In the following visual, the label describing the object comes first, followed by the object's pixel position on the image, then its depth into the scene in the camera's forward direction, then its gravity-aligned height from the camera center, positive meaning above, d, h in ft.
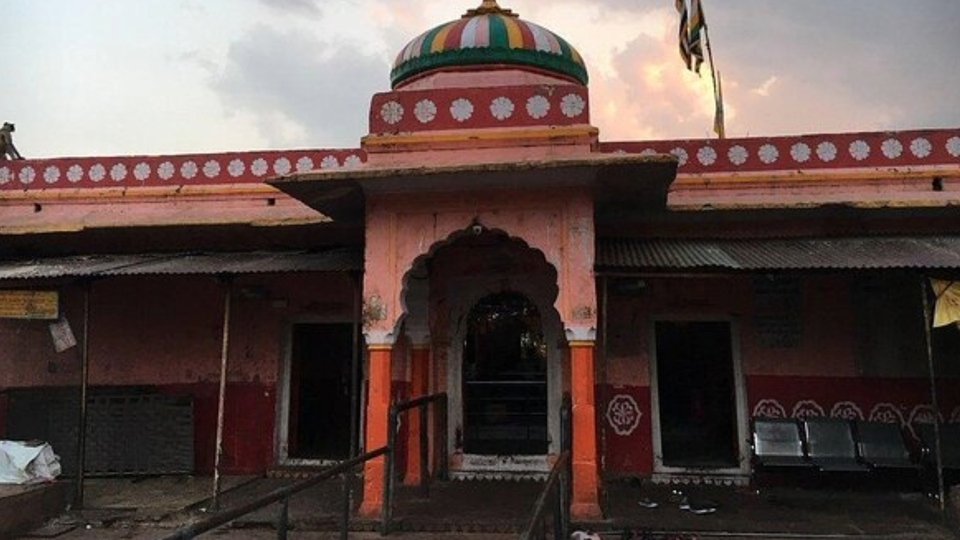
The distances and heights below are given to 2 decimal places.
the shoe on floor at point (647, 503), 24.30 -4.66
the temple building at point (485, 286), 23.54 +3.14
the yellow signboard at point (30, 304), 27.63 +2.57
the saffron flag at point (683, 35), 37.22 +17.32
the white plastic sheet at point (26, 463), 24.77 -3.22
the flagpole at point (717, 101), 37.76 +13.98
